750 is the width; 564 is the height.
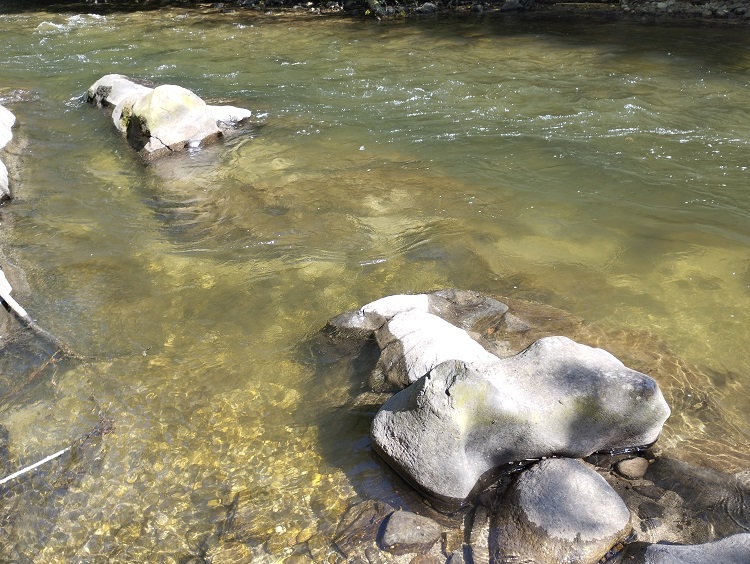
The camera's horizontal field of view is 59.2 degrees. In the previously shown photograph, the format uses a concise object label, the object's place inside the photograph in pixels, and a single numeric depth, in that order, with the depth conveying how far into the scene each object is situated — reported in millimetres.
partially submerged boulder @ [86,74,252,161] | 7156
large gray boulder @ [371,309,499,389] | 3428
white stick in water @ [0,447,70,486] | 3088
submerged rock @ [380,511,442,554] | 2672
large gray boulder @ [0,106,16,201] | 6098
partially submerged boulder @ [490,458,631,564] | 2561
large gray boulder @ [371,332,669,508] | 2854
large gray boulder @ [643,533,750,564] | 2250
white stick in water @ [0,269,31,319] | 4152
